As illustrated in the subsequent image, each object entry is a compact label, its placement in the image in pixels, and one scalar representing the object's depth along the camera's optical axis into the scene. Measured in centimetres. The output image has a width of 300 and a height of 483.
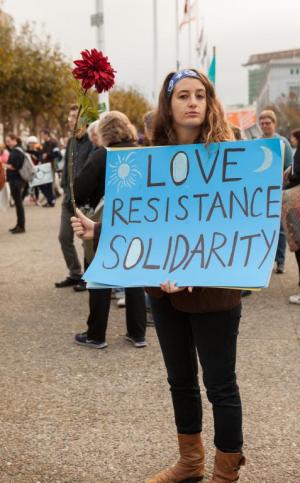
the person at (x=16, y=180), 1202
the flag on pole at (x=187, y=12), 2592
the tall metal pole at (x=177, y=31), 2704
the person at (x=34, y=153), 1881
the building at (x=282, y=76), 11787
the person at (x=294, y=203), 616
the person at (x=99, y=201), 475
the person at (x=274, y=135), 718
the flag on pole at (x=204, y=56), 3225
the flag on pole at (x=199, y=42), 3189
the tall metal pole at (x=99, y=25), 1252
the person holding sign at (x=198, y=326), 257
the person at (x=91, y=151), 488
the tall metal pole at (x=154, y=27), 2696
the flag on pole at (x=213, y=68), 1480
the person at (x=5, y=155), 1444
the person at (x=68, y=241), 681
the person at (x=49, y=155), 1767
